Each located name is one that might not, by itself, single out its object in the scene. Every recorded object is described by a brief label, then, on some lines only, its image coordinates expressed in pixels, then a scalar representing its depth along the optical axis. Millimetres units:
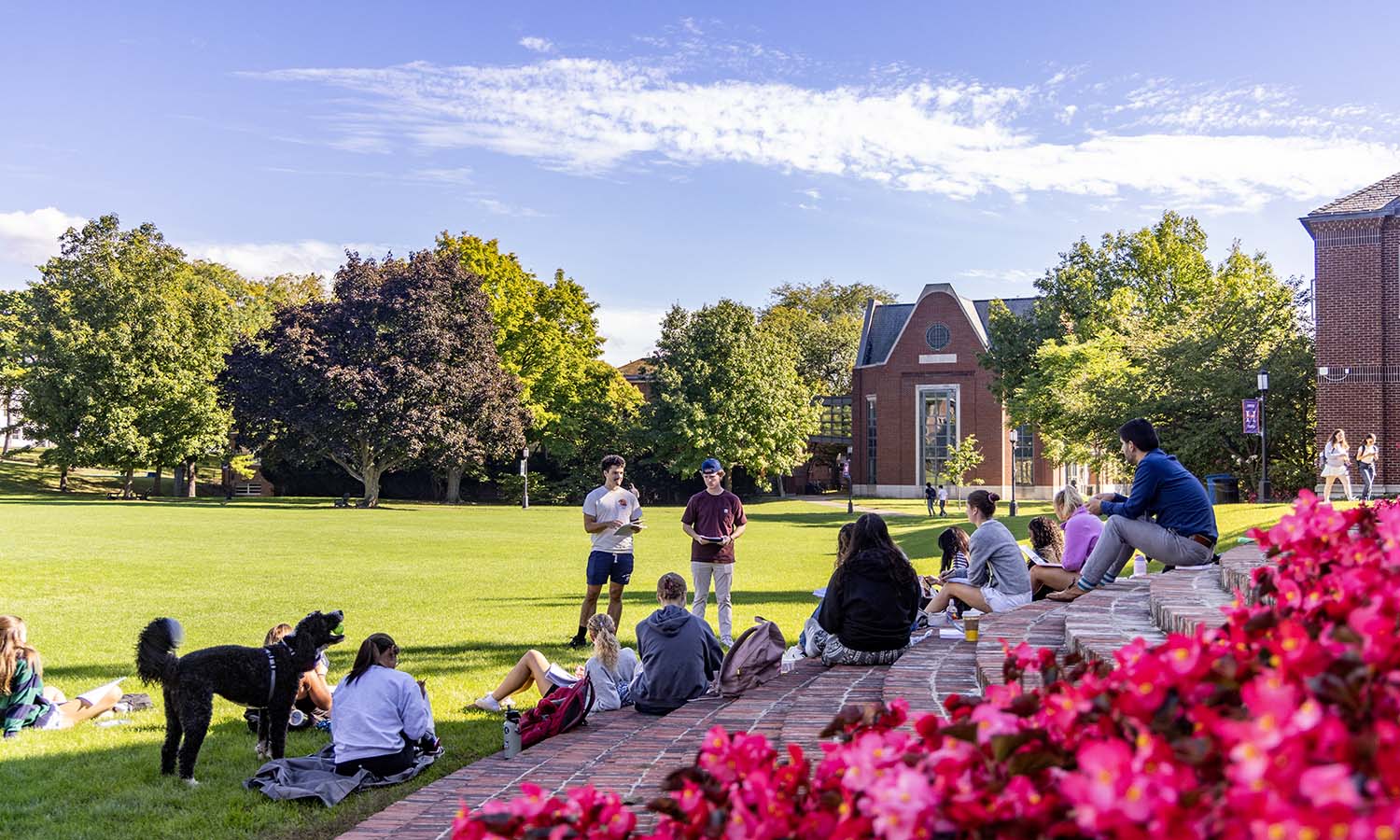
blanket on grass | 6285
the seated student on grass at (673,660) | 7566
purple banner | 28578
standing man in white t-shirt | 10461
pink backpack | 7176
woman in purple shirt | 9938
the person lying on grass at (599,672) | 8039
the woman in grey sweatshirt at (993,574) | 9195
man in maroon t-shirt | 10789
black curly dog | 6484
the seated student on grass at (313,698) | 7961
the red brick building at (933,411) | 66188
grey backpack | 7465
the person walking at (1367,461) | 23219
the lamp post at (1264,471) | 27753
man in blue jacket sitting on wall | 8625
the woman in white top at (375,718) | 6559
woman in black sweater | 7391
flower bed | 1495
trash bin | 31062
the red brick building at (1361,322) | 30094
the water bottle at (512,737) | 6906
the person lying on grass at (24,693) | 7543
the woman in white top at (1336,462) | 23688
